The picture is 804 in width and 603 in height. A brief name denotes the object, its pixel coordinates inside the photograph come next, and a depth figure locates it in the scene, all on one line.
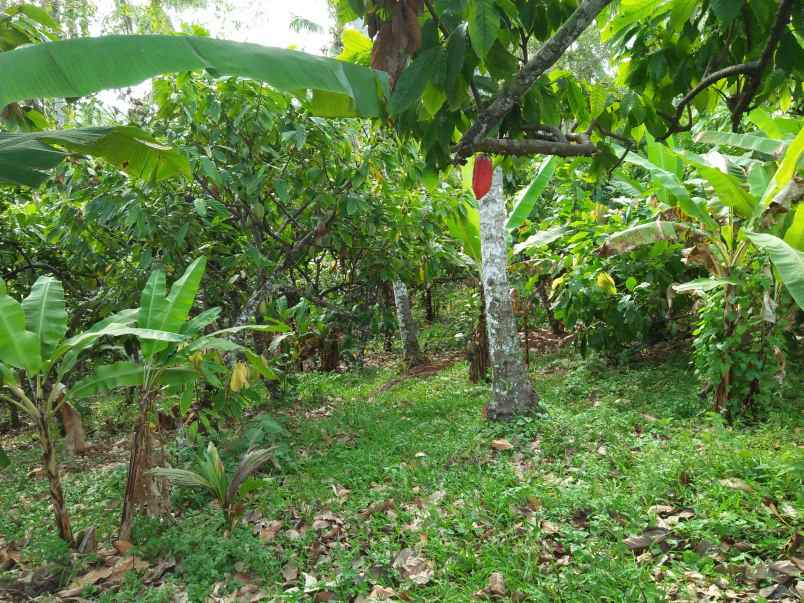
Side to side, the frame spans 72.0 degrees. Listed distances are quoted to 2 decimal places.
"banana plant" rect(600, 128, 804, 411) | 3.48
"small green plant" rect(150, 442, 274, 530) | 3.48
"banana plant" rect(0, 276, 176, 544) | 3.07
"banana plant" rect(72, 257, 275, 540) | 3.46
